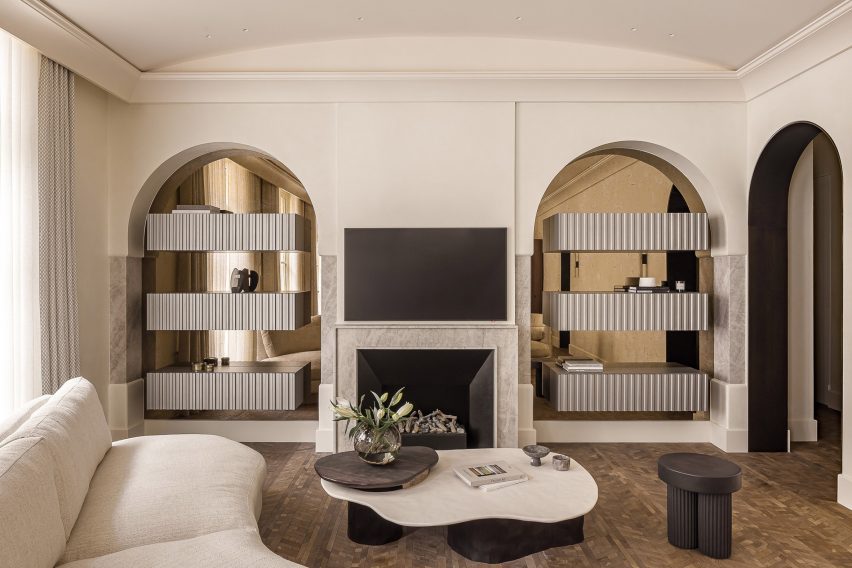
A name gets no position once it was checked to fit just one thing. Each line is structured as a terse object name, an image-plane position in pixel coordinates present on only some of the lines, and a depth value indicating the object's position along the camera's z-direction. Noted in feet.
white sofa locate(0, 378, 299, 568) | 5.88
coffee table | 8.32
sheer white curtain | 11.11
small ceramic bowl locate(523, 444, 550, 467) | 10.20
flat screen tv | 14.39
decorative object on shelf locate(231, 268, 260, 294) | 15.46
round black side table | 8.96
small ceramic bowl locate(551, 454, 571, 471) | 9.91
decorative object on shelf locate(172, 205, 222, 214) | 15.03
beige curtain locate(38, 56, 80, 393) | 11.93
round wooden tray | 8.86
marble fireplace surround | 14.17
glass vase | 9.51
